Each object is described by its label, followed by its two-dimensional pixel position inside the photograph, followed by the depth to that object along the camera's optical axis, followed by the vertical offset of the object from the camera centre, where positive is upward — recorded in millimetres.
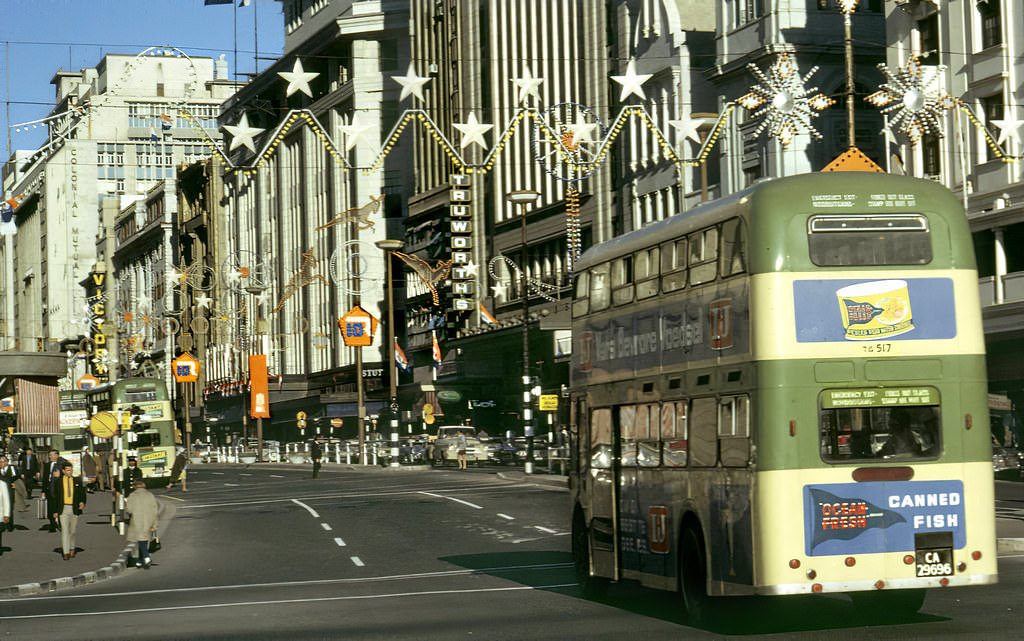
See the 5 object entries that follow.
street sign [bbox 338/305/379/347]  81250 +5752
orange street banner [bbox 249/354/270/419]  113062 +4347
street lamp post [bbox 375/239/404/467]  72625 +3224
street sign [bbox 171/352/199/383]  112375 +5687
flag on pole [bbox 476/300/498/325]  81812 +6606
